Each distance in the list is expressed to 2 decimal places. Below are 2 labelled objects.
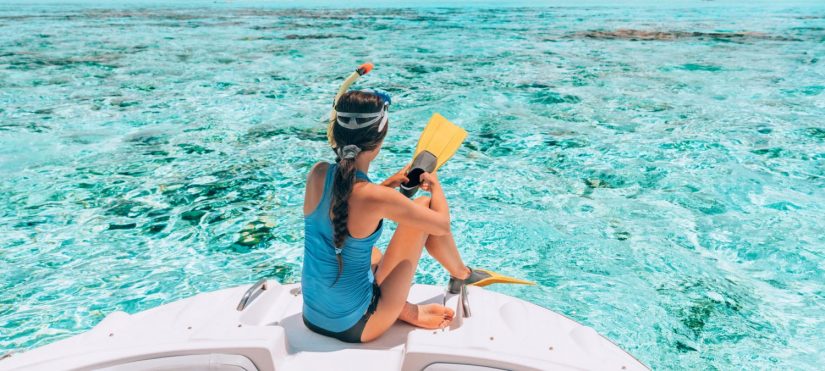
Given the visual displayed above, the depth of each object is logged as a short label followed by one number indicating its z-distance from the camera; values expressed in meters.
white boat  1.85
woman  2.27
